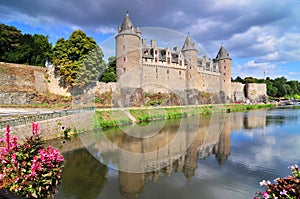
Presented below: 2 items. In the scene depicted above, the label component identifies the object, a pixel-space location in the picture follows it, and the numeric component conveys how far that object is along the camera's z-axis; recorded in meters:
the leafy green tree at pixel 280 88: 79.31
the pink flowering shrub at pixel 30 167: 3.58
